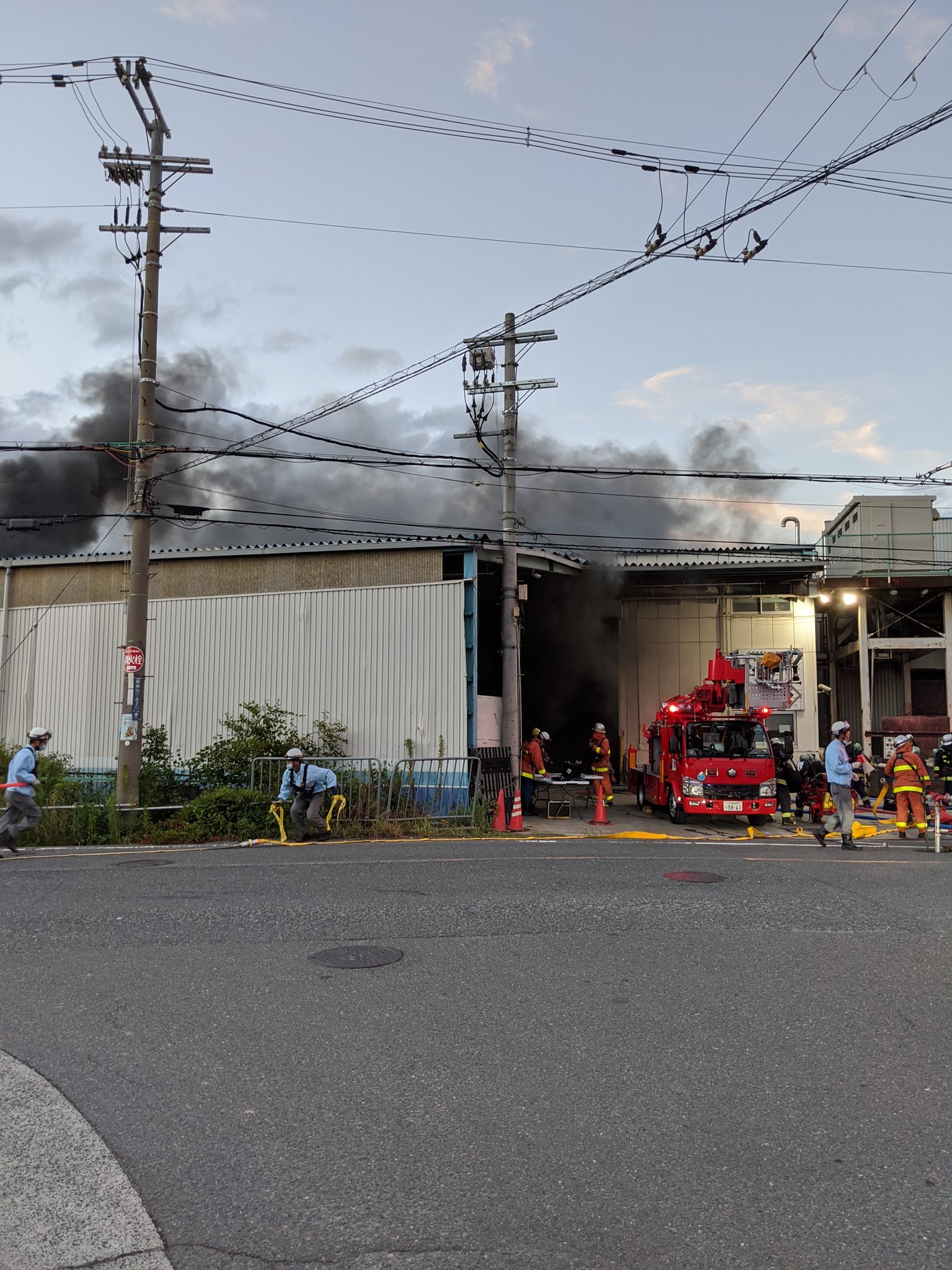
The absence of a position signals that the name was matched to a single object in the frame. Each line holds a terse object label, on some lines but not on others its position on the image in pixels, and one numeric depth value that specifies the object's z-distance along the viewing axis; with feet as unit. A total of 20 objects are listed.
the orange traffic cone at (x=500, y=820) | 53.16
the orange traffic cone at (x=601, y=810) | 57.11
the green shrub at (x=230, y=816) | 49.32
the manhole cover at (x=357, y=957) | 21.72
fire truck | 54.80
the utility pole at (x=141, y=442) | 50.55
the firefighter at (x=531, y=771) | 63.77
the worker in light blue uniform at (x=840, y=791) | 44.86
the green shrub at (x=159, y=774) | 53.21
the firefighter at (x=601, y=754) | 63.36
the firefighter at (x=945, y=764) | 49.32
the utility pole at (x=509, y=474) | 58.75
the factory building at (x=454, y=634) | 62.49
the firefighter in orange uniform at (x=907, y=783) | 49.70
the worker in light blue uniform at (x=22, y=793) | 41.91
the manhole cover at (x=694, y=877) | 33.55
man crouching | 47.93
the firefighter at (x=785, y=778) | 57.31
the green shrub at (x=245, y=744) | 55.93
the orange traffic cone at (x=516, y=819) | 53.52
